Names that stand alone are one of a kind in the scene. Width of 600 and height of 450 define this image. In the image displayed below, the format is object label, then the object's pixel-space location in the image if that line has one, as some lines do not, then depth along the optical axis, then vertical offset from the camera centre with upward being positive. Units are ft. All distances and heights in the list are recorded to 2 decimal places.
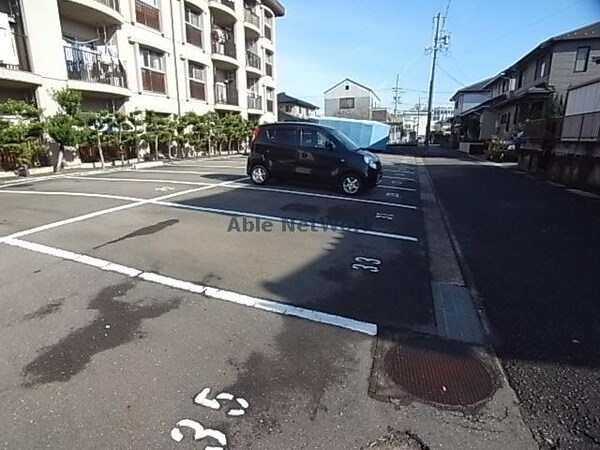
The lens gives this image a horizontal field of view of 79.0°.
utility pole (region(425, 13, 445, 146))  127.96 +19.06
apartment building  40.96 +12.77
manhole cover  7.92 -5.38
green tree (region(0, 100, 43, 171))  36.22 +0.71
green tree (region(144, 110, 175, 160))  54.95 +1.48
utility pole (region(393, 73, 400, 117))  252.34 +25.76
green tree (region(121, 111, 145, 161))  50.80 +1.36
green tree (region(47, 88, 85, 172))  40.74 +1.89
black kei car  30.81 -1.56
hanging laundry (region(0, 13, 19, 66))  37.09 +9.52
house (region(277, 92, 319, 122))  140.34 +13.07
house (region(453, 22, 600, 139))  70.18 +14.42
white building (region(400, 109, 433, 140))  272.35 +15.88
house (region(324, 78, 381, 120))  180.45 +19.35
